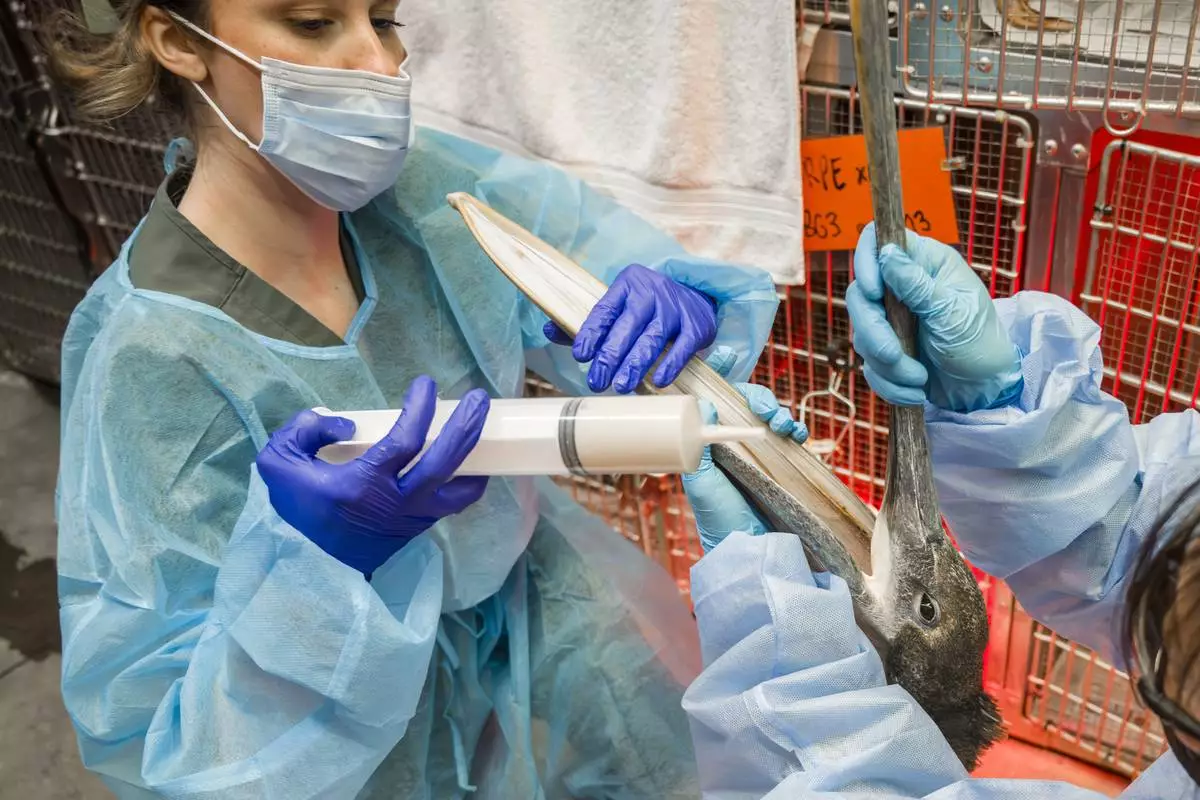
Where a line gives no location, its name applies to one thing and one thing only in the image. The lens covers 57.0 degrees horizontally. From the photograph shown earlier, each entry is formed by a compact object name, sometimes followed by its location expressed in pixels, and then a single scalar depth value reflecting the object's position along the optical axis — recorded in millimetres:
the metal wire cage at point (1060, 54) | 1232
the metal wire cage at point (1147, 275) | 1339
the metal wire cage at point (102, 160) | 2096
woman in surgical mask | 1028
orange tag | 1446
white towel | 1473
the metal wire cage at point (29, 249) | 2258
